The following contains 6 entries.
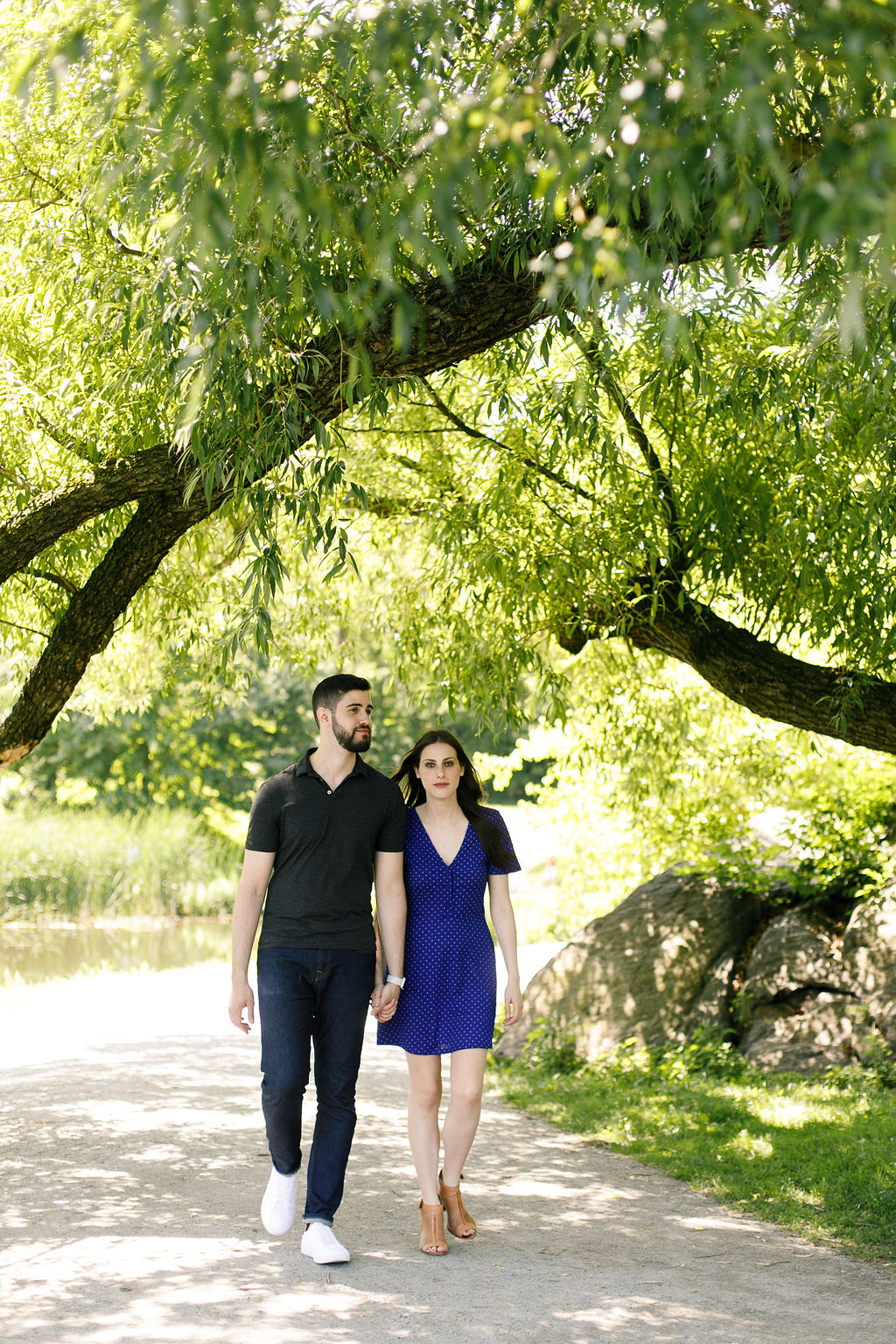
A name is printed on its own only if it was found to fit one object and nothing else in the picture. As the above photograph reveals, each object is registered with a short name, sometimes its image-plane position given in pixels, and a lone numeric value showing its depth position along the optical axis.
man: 4.39
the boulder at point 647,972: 8.92
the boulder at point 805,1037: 8.21
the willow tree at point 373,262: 2.64
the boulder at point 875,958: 8.22
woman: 4.58
